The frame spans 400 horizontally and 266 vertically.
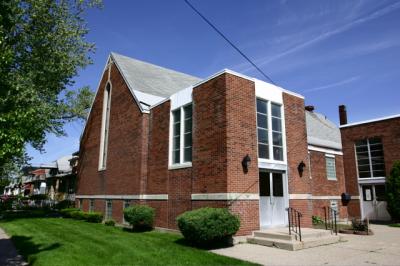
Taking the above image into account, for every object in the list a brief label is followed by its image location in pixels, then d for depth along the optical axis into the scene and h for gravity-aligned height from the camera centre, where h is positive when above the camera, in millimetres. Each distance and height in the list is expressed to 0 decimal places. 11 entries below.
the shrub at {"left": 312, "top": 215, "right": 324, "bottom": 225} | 18625 -1585
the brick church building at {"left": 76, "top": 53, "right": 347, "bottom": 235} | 12531 +1902
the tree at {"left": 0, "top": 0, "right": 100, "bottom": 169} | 19008 +9167
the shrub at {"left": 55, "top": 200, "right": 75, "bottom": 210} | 31081 -1197
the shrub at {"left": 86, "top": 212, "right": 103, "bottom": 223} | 19906 -1542
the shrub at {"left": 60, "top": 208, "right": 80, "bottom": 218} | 23875 -1484
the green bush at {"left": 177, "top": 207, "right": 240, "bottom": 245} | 10281 -1055
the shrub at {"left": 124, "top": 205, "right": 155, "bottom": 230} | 14875 -1090
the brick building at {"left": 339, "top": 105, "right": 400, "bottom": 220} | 20391 +2250
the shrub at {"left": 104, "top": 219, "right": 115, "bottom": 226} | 18453 -1765
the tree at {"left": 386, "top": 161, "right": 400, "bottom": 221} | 18875 +58
